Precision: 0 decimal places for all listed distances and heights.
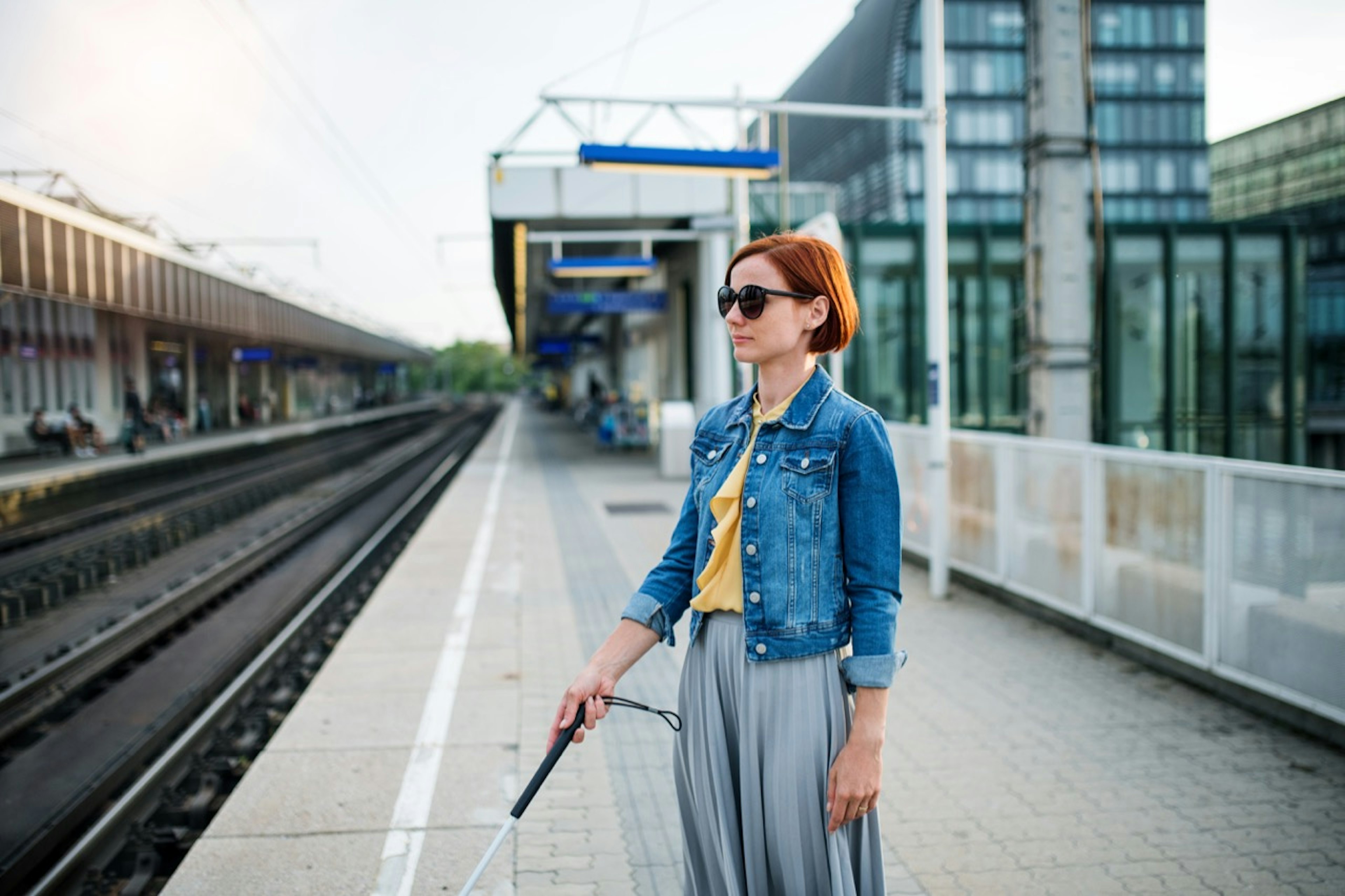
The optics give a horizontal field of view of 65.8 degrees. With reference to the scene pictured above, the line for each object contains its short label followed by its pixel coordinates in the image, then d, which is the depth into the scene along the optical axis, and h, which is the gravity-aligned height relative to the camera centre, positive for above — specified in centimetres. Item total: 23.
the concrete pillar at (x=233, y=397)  4928 +43
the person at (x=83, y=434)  2703 -68
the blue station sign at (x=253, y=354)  4384 +216
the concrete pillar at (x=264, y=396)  5575 +49
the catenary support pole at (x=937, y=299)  783 +72
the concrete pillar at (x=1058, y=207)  754 +136
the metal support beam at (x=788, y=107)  858 +257
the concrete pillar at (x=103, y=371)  3222 +114
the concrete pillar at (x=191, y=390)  4094 +69
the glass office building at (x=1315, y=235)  2986 +521
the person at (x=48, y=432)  2675 -61
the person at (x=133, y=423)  2681 -40
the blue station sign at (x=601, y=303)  2166 +204
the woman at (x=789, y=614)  203 -44
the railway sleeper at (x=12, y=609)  923 -186
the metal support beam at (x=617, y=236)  1633 +273
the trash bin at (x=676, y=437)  1884 -72
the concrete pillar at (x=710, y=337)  1634 +108
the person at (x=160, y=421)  3362 -45
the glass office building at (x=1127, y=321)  1983 +136
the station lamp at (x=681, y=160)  1001 +240
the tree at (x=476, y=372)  18025 +510
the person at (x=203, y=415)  4322 -35
